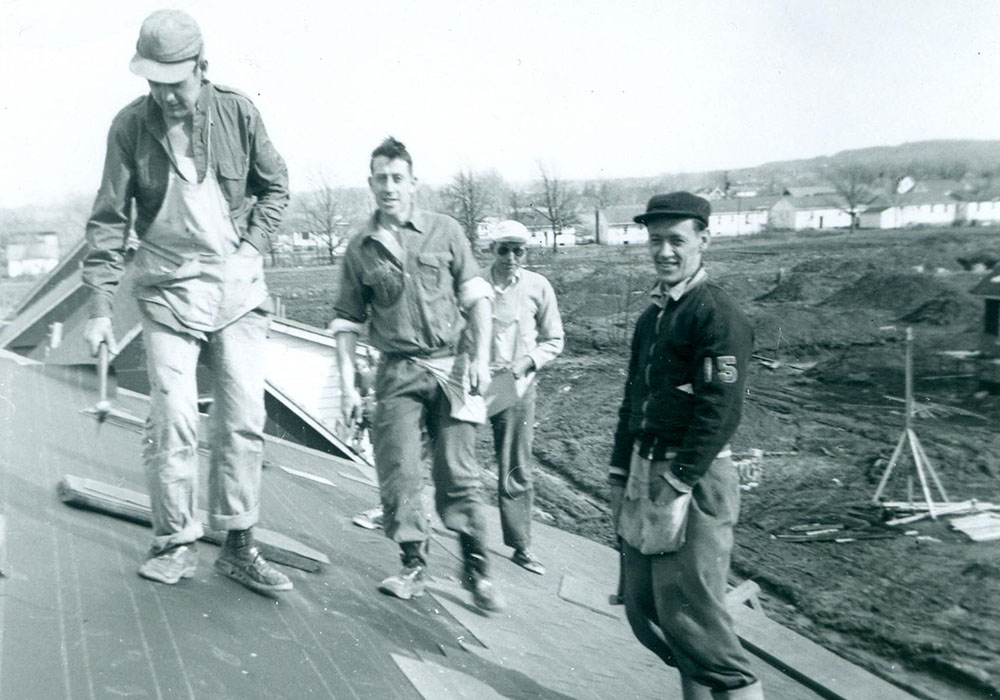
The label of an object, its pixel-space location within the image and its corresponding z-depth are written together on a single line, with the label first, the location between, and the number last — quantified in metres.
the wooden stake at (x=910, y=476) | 8.16
